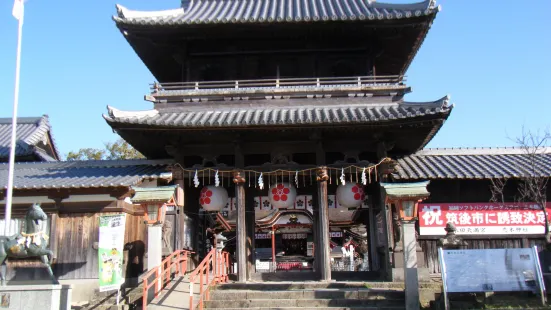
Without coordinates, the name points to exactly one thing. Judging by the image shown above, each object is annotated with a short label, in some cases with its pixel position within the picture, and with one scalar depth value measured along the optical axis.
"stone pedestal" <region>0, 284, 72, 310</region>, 10.01
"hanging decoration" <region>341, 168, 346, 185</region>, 14.27
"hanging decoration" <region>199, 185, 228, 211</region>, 15.53
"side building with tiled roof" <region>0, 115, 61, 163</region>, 22.95
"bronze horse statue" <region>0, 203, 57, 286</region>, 10.63
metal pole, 11.78
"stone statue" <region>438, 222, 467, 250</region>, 11.63
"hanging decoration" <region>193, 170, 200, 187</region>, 14.64
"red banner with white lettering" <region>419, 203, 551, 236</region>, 14.90
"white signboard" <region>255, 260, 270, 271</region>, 33.49
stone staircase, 11.77
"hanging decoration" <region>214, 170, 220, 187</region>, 14.71
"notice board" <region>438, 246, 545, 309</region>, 10.50
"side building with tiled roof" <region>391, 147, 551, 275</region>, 14.85
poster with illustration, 11.88
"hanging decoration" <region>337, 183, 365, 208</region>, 15.09
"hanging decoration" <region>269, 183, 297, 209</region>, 15.14
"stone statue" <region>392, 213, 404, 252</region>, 13.94
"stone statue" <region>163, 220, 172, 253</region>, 15.06
